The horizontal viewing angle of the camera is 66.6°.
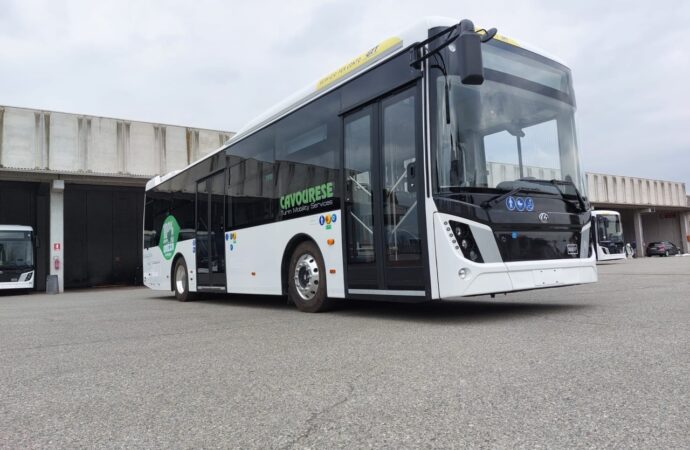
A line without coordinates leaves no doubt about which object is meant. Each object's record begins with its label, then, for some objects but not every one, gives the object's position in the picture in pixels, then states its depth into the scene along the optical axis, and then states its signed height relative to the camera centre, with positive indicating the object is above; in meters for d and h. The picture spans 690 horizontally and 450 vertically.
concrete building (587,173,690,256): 39.53 +3.58
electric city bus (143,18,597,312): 5.56 +0.96
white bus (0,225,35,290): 21.44 +0.76
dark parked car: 45.50 -0.16
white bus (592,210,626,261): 29.48 +0.75
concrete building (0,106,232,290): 20.17 +4.19
